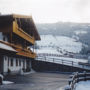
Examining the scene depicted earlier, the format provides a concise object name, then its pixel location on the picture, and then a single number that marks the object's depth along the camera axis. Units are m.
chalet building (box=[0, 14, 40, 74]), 25.26
